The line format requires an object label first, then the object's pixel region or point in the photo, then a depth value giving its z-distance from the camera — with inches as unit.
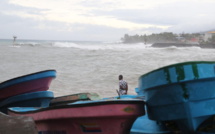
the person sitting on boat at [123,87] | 378.0
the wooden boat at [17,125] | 146.9
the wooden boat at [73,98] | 309.0
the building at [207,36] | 4441.2
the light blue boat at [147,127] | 224.4
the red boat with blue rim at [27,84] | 301.3
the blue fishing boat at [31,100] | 304.3
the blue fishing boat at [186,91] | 181.5
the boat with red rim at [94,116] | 195.2
